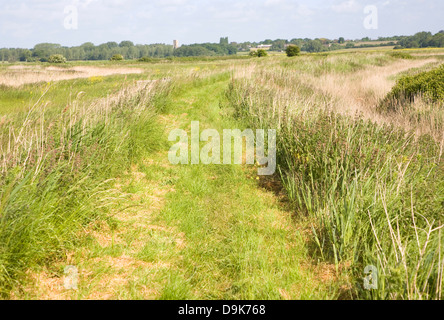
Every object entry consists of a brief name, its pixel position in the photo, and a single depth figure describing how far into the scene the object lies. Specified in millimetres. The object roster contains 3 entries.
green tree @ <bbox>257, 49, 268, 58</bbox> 51344
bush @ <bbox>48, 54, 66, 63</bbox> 46562
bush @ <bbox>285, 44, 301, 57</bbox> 42547
